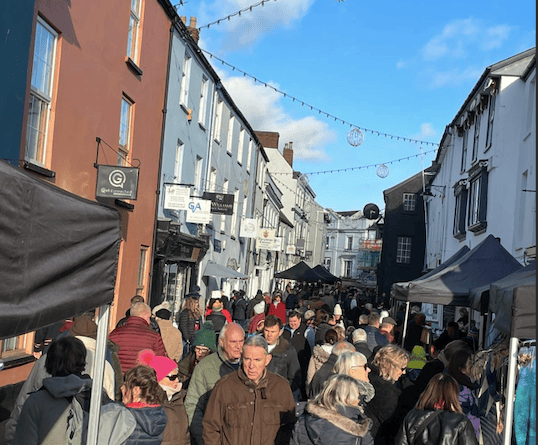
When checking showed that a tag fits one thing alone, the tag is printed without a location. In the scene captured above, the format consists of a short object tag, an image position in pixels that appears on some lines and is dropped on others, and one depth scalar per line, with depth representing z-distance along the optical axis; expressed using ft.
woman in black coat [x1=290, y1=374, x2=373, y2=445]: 14.69
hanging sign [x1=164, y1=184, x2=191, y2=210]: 60.59
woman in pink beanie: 16.19
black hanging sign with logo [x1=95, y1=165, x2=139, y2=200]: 42.45
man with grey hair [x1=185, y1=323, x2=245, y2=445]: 18.53
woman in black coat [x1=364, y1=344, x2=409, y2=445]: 19.53
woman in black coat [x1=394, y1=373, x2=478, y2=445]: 15.51
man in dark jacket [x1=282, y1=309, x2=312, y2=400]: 32.58
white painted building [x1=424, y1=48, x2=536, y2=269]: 58.80
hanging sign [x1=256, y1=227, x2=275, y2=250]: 118.62
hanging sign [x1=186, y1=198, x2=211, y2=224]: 66.18
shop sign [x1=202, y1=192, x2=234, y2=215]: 72.80
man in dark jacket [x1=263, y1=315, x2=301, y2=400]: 25.17
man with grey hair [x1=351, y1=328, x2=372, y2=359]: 29.73
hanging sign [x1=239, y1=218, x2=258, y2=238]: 98.07
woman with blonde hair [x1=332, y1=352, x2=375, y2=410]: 18.53
